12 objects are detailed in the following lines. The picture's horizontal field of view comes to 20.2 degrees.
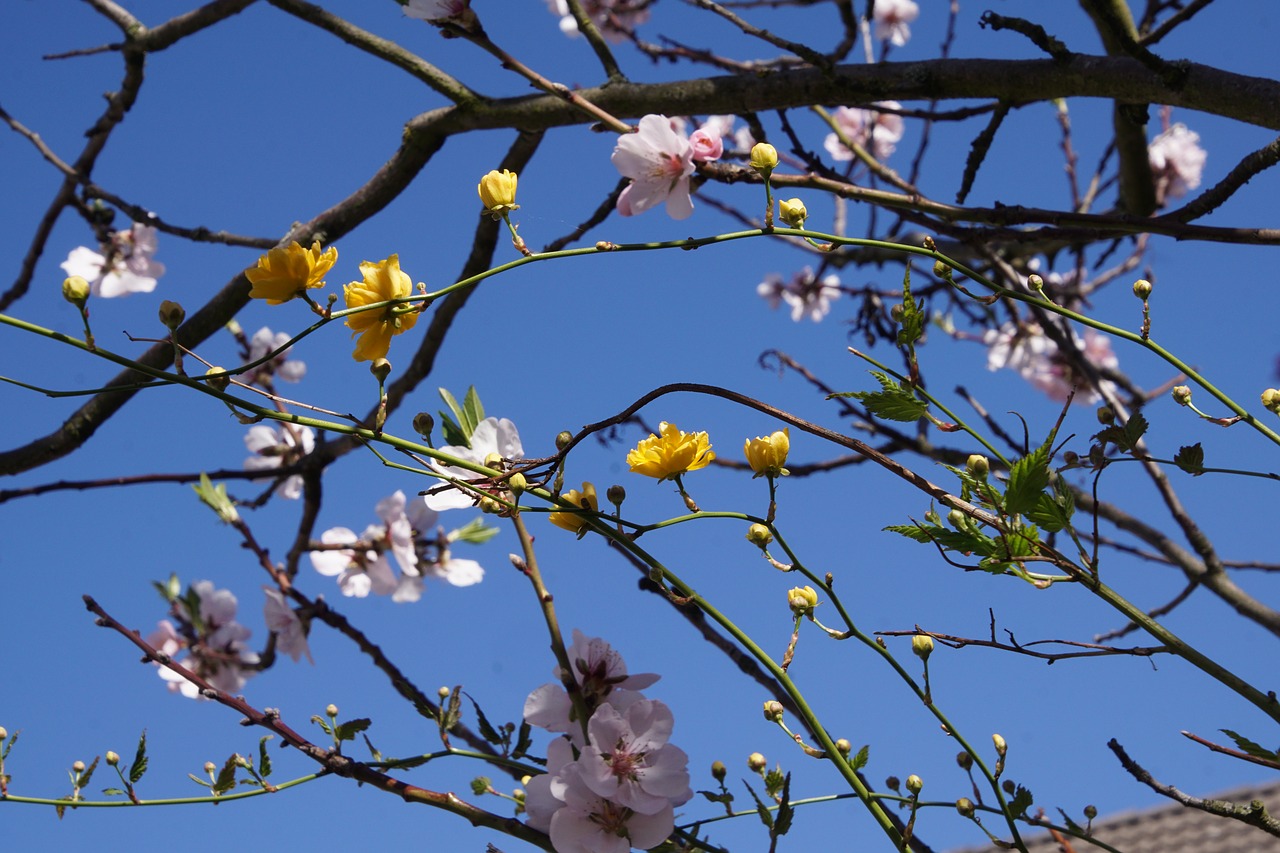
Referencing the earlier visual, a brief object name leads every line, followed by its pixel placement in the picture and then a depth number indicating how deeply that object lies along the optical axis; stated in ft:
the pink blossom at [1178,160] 9.35
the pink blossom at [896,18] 13.25
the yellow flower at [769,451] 4.39
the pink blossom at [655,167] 4.81
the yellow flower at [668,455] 4.38
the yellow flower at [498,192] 4.49
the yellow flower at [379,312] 4.40
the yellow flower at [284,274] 4.37
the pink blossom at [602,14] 9.71
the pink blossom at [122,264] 8.68
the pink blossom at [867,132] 10.71
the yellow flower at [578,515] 4.39
